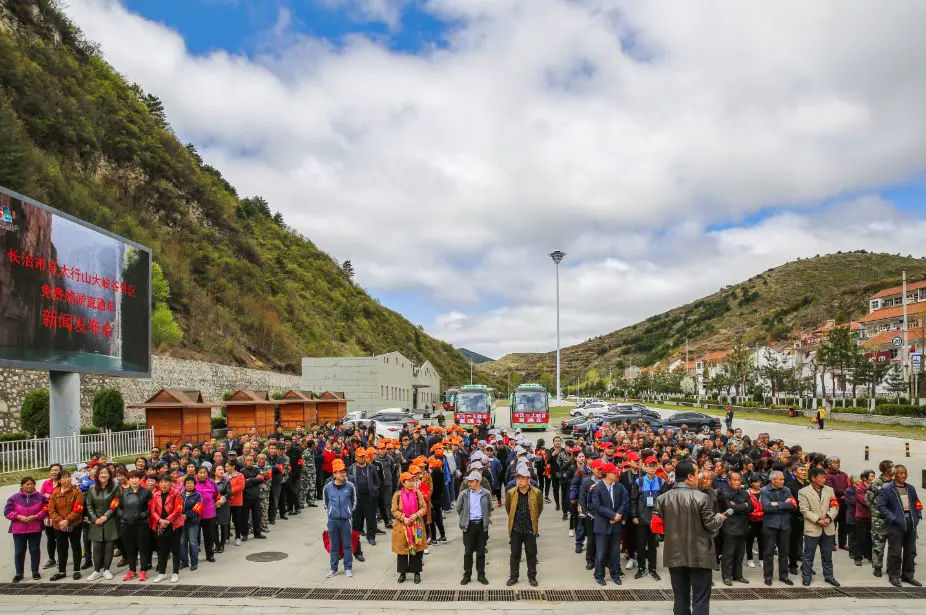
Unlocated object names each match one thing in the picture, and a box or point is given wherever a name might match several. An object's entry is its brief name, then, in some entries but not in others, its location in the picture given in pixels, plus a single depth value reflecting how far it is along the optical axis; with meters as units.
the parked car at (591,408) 50.38
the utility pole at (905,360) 47.78
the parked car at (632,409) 44.38
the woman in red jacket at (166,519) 10.23
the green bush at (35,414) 23.80
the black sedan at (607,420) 33.37
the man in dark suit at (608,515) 9.94
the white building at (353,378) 57.31
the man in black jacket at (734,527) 9.97
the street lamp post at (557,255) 68.50
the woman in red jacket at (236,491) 12.35
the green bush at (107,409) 26.09
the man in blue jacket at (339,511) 10.38
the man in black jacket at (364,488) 12.27
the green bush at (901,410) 40.74
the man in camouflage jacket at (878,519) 10.18
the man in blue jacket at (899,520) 9.86
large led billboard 17.83
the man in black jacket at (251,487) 12.85
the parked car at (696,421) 38.41
